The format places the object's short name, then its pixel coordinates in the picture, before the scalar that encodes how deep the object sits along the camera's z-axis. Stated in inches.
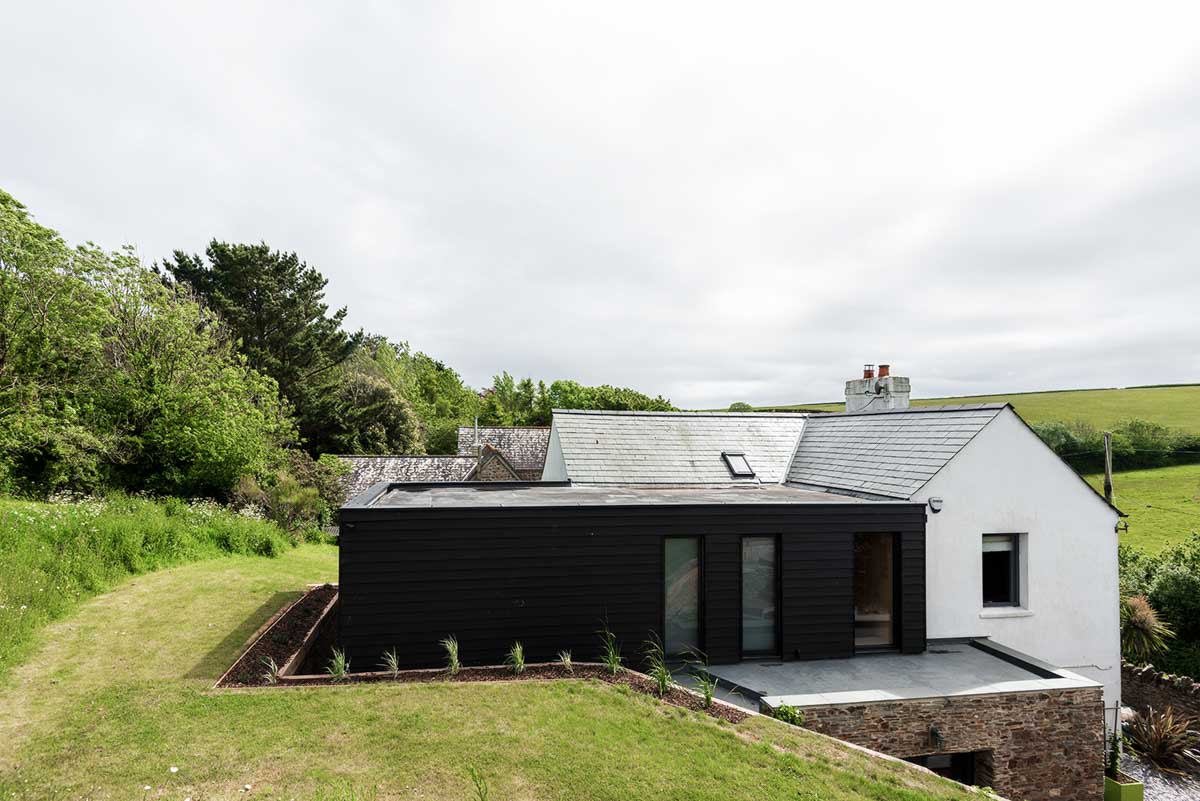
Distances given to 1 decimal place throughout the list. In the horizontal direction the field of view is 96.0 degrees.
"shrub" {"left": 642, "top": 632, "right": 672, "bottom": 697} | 330.6
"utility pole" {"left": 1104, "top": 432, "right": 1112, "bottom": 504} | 708.8
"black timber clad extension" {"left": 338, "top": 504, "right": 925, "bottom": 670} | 316.5
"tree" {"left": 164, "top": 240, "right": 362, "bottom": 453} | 1199.6
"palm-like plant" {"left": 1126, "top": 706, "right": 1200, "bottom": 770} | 399.5
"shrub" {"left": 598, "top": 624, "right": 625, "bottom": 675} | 319.3
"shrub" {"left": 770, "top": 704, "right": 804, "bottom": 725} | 283.9
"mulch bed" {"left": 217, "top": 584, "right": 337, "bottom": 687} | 302.5
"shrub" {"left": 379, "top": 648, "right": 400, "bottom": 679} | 306.6
